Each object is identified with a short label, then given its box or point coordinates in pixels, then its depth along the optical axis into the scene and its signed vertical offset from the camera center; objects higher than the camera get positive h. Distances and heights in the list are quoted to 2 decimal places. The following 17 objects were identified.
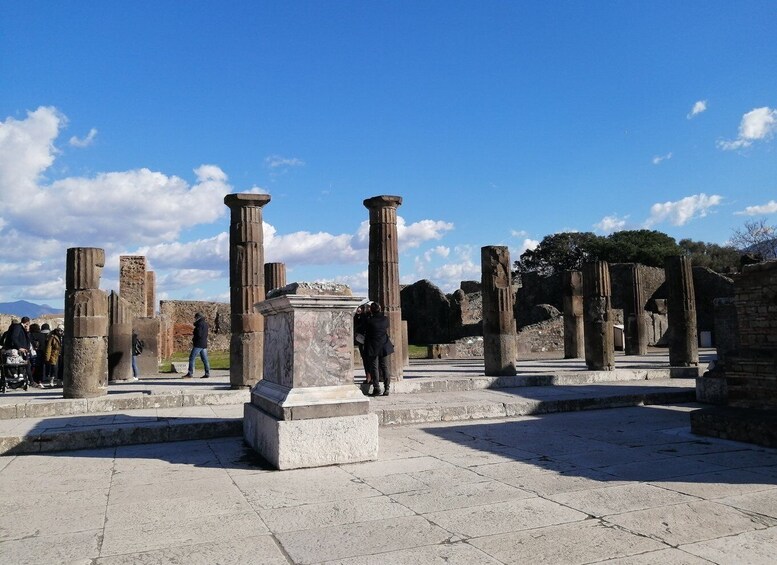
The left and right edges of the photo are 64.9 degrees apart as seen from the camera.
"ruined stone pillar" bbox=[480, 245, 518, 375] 13.06 +0.51
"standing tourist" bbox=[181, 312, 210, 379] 14.41 +0.13
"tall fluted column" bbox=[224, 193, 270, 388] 11.78 +1.44
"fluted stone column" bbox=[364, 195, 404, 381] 12.87 +1.70
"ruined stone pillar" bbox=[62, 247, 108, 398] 10.16 +0.32
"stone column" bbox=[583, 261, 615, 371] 13.97 +0.37
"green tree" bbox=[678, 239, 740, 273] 47.72 +6.27
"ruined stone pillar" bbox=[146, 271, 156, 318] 25.50 +2.20
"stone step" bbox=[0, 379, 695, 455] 6.94 -1.00
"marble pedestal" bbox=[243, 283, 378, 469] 5.59 -0.49
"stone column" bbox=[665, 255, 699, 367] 14.80 +0.46
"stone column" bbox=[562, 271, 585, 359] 19.81 +0.46
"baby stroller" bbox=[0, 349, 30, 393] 12.48 -0.45
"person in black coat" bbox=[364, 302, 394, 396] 9.65 -0.03
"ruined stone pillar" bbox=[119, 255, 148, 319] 23.78 +2.52
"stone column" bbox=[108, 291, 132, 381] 14.62 +0.13
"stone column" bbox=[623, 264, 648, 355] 20.61 +0.59
